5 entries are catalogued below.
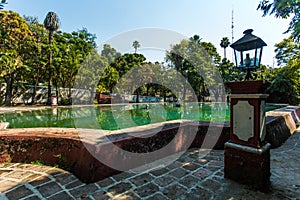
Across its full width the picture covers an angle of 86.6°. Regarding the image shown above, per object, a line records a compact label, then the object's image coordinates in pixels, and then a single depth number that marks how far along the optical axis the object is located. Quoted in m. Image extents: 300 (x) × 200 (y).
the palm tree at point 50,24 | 15.34
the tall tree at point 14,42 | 11.01
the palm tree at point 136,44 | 45.21
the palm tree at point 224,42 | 31.44
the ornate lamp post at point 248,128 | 2.09
